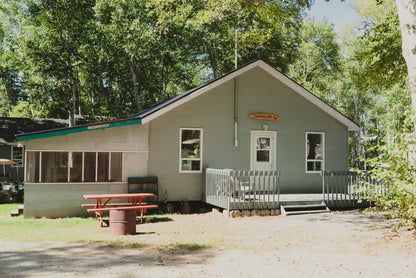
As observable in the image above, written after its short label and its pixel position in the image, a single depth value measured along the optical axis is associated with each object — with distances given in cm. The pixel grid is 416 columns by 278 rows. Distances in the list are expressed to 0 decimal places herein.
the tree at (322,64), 3831
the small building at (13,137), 2312
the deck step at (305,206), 1267
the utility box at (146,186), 1321
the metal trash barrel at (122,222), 946
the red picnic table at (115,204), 1106
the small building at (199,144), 1259
